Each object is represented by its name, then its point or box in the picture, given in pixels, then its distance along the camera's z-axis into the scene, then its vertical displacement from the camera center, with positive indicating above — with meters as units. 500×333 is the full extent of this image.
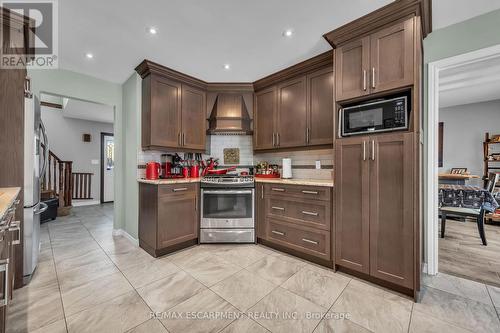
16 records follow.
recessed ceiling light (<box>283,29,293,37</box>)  2.09 +1.36
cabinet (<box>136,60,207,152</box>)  2.76 +0.81
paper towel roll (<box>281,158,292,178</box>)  3.14 -0.02
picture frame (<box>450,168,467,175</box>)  4.60 -0.12
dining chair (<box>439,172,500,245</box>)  2.83 -0.67
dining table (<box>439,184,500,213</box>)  2.90 -0.47
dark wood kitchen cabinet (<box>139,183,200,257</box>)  2.51 -0.65
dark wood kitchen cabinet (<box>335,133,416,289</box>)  1.72 -0.36
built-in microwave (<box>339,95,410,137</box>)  1.76 +0.45
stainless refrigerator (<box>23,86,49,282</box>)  1.94 -0.13
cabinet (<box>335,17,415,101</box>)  1.73 +0.94
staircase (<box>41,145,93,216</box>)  4.56 -0.42
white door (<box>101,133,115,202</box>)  6.29 -0.06
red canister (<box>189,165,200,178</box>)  3.24 -0.09
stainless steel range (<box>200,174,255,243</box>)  2.86 -0.61
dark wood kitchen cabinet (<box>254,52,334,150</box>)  2.60 +0.82
